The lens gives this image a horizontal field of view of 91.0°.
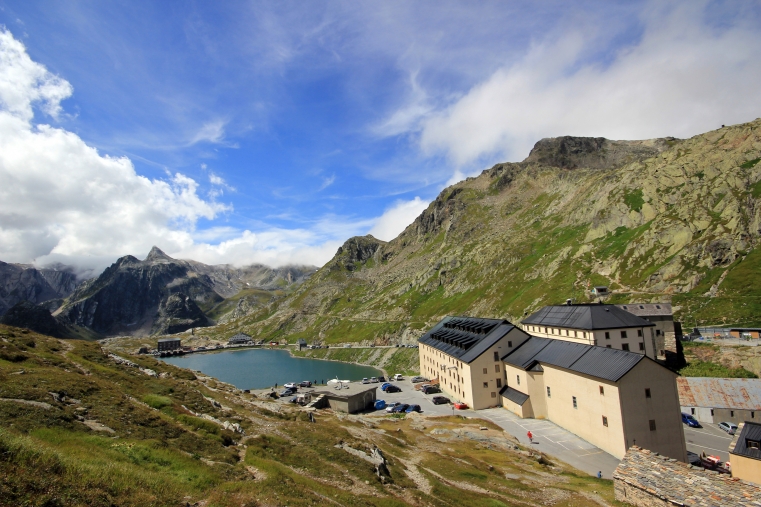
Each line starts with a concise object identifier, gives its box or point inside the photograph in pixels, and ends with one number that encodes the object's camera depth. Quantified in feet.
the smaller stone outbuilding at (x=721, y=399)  171.42
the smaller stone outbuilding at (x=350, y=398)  211.00
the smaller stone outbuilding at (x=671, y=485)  76.40
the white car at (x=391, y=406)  217.01
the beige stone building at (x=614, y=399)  134.62
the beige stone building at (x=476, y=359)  216.13
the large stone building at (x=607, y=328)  200.44
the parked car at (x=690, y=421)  174.40
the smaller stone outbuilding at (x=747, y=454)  97.76
